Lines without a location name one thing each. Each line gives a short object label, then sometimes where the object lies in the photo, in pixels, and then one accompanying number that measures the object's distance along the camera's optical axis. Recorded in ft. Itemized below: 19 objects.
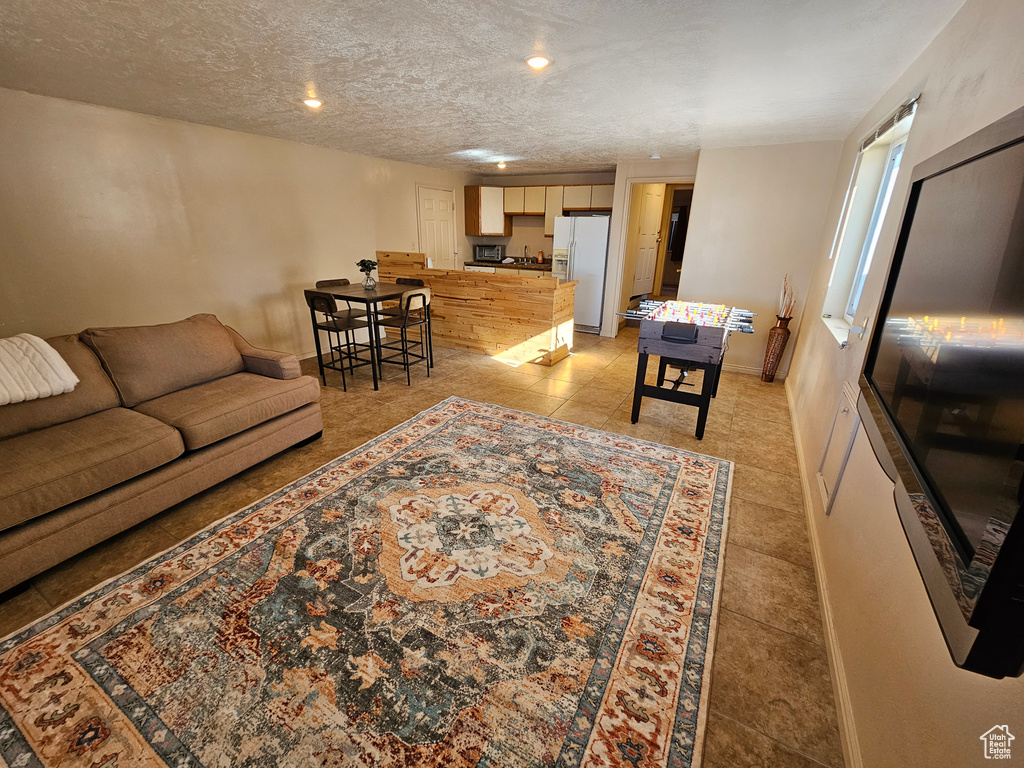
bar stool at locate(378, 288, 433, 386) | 13.50
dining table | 12.52
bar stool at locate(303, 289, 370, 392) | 12.30
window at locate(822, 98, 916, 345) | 8.59
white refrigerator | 19.03
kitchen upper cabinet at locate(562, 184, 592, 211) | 20.88
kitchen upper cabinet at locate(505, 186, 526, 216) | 22.59
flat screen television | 2.01
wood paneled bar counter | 15.47
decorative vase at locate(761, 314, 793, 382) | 13.91
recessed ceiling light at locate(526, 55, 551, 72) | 6.96
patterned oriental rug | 4.07
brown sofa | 5.72
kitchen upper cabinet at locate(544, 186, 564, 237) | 21.63
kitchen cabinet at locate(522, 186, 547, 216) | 22.04
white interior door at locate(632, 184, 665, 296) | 20.92
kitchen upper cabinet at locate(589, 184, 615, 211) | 20.39
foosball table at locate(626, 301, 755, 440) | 9.61
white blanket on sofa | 6.74
